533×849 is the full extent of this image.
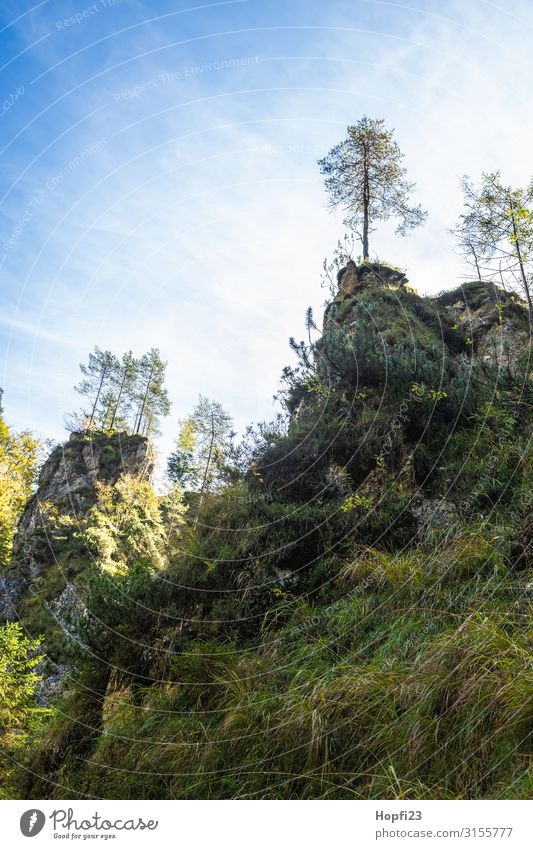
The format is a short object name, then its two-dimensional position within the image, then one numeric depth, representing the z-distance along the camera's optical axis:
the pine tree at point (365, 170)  18.23
